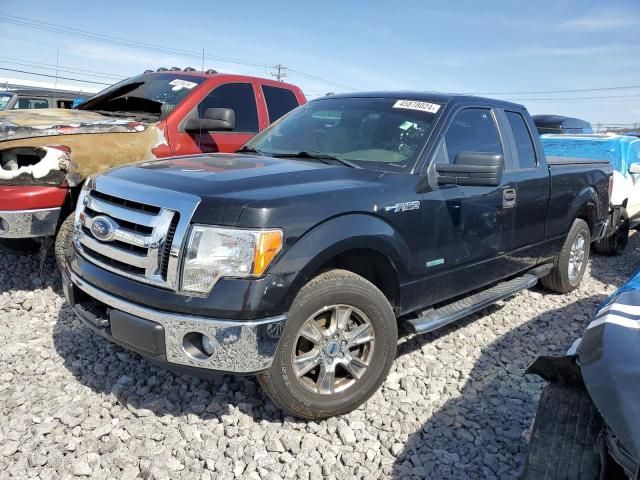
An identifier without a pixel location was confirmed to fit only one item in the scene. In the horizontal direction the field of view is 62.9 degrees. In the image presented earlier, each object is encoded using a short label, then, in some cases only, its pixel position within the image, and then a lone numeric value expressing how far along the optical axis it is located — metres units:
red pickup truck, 4.07
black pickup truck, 2.48
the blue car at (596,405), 1.68
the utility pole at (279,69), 53.37
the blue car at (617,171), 6.96
